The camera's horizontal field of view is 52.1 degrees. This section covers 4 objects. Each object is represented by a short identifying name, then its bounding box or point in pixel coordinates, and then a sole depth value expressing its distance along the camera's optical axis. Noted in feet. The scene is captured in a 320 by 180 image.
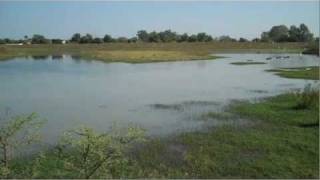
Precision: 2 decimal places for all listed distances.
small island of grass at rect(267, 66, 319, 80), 75.58
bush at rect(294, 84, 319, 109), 40.75
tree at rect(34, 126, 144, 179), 16.62
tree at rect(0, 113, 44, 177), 17.08
